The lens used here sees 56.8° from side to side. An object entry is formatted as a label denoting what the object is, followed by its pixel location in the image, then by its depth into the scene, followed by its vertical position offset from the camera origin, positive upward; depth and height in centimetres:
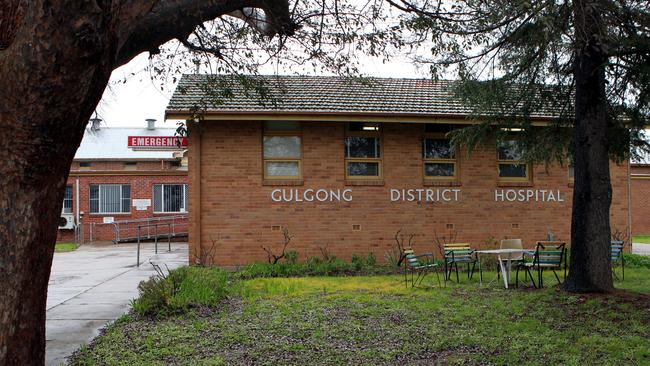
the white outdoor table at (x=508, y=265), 1064 -118
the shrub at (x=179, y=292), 833 -132
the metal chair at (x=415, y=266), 1105 -128
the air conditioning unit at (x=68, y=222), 2926 -85
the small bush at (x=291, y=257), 1418 -130
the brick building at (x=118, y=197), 2973 +36
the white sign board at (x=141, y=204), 3014 -1
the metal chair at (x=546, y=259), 1031 -104
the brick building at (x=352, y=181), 1435 +51
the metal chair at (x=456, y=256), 1158 -109
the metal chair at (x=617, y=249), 1185 -101
